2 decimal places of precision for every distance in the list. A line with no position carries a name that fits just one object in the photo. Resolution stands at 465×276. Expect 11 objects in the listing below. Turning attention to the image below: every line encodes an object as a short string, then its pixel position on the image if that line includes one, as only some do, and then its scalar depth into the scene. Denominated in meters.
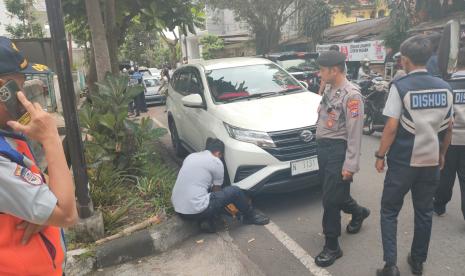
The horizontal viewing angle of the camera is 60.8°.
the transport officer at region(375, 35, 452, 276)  2.75
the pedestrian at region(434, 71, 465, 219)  3.53
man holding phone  1.43
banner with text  16.47
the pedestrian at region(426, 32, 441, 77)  4.73
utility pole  3.25
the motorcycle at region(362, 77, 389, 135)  7.69
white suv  4.21
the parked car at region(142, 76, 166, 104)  16.17
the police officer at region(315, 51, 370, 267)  3.08
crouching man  3.92
